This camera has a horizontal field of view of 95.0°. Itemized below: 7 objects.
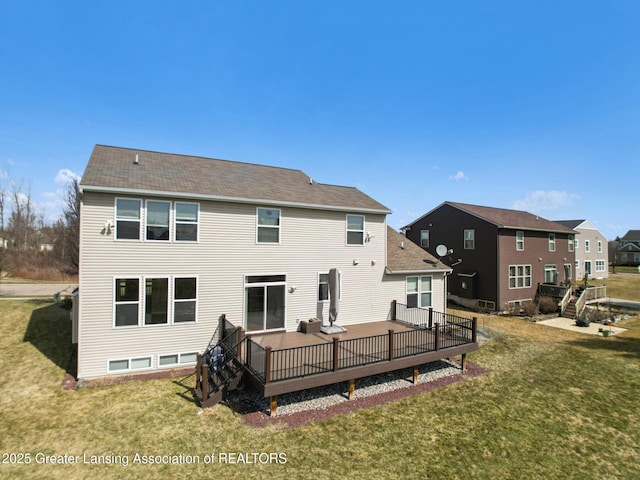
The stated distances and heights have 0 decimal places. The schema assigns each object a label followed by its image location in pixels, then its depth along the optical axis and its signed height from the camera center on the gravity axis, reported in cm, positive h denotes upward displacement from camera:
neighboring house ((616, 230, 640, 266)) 5834 +23
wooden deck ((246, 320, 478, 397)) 752 -323
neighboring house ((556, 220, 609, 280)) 3762 +23
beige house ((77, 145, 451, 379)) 916 -31
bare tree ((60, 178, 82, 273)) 1667 +121
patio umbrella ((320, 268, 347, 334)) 1125 -195
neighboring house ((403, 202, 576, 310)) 2161 +0
